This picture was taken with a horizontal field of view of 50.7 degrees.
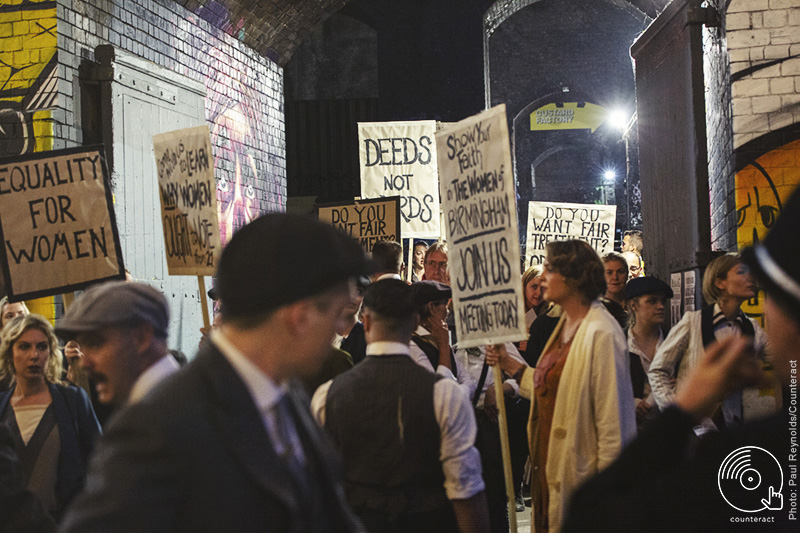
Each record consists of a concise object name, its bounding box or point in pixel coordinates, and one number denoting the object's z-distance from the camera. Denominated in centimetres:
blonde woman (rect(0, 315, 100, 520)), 356
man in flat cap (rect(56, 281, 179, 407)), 245
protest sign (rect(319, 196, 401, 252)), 812
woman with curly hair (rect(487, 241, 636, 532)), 361
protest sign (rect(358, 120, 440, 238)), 927
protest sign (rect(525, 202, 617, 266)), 992
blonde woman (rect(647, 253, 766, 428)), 477
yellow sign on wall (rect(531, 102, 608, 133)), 4312
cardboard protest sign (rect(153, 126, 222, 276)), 525
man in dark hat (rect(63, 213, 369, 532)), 135
